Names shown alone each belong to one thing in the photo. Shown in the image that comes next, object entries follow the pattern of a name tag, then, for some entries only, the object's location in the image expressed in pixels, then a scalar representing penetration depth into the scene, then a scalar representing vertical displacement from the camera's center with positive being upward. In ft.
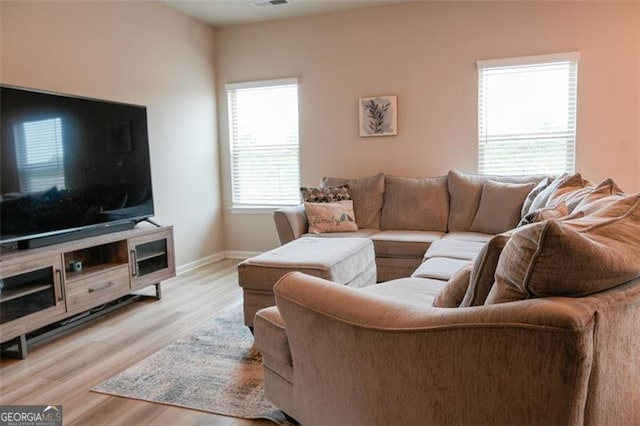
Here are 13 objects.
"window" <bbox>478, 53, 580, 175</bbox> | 13.58 +1.30
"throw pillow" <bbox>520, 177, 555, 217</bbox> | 10.51 -0.90
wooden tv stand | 8.35 -2.29
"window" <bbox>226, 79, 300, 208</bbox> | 16.76 +0.84
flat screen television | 8.73 +0.10
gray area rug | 6.84 -3.59
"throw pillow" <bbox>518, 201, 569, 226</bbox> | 5.14 -0.72
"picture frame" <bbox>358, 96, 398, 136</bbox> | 15.28 +1.56
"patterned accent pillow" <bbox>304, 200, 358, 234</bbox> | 13.33 -1.65
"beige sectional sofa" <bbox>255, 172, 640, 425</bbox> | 3.11 -1.40
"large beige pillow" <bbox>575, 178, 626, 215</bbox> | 4.75 -0.52
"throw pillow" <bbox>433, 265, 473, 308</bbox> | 4.48 -1.34
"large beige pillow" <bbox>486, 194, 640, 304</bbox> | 3.18 -0.78
